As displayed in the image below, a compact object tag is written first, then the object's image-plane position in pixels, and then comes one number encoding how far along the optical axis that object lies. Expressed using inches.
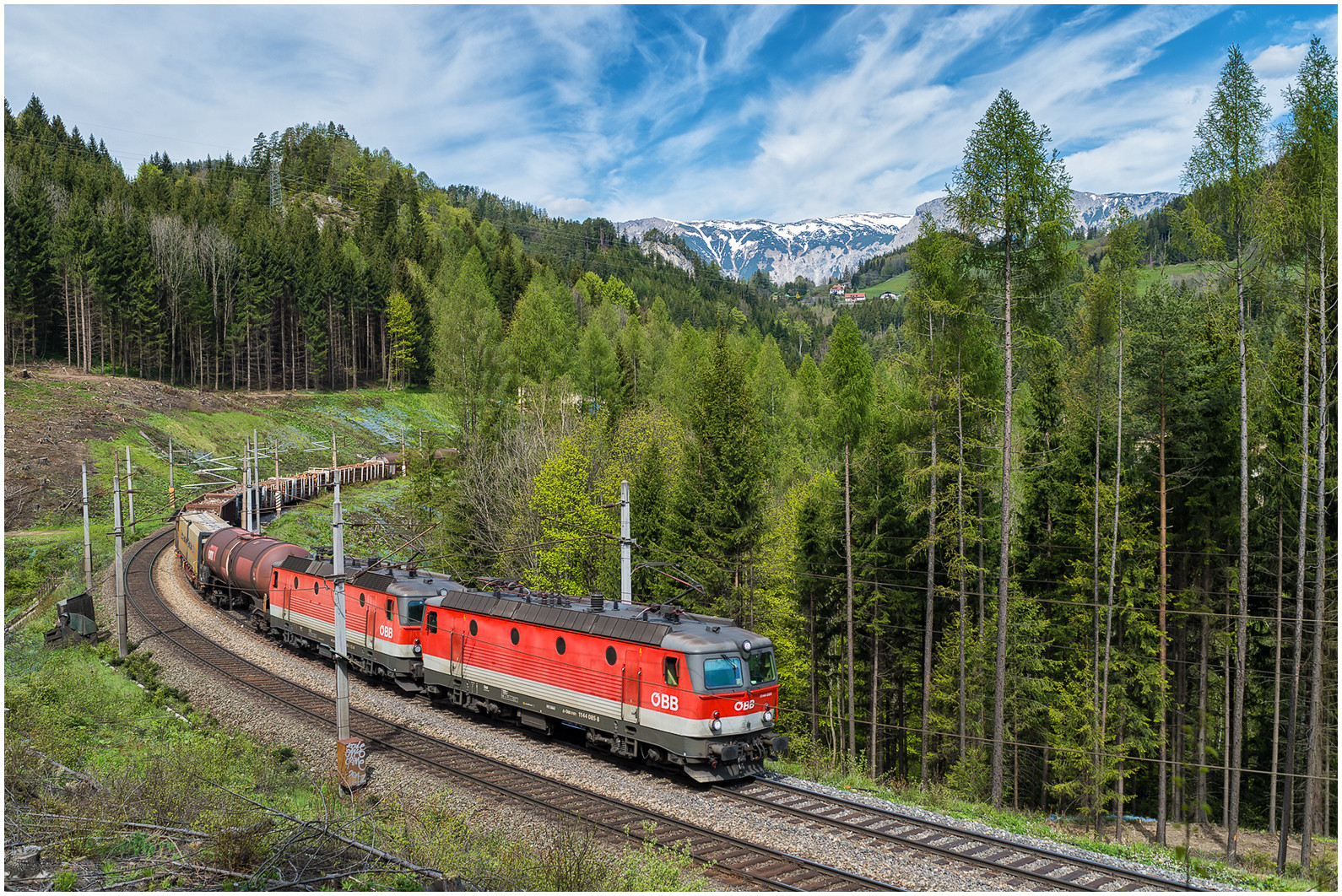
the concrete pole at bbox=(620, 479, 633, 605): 854.9
